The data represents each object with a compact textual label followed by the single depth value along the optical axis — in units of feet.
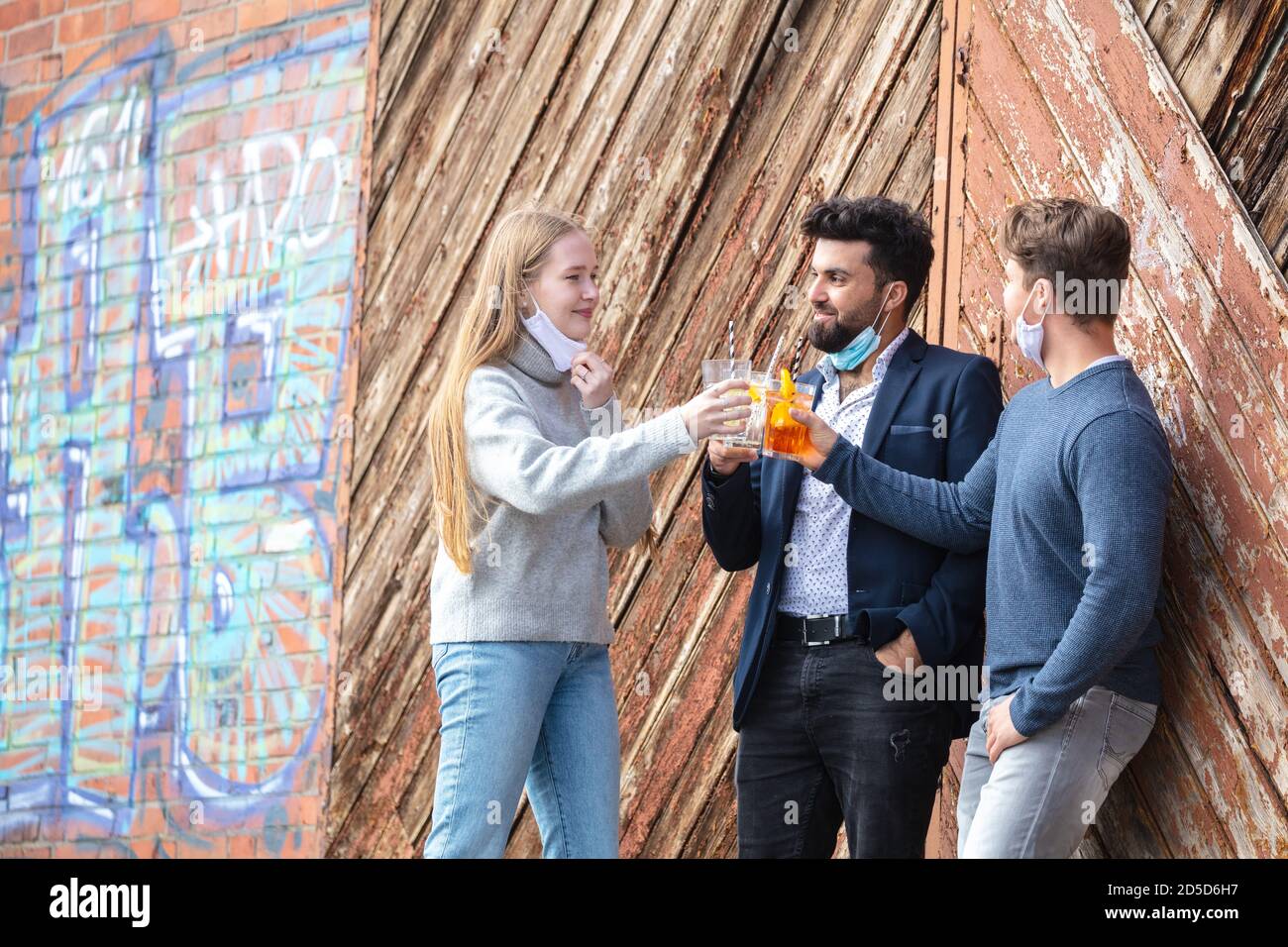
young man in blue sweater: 18.30
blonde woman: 19.95
